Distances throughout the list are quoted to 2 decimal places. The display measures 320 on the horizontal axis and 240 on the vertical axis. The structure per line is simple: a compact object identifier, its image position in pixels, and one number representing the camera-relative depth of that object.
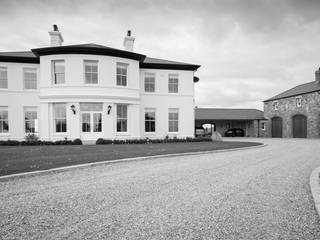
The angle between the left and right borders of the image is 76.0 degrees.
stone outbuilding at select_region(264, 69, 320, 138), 27.77
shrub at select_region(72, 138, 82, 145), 15.49
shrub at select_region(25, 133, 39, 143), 16.94
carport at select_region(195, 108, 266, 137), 36.91
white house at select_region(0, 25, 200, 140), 16.20
